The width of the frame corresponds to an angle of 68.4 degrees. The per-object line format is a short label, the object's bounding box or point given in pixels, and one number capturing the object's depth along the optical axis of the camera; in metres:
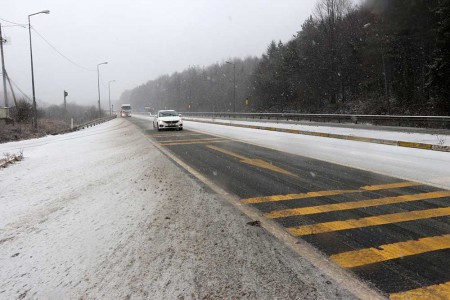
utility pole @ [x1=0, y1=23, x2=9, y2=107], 27.42
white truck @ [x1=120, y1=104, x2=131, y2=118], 77.94
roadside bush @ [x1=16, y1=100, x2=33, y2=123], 31.67
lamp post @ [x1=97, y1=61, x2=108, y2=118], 52.62
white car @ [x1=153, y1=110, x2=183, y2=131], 24.30
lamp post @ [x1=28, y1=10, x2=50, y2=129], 24.07
